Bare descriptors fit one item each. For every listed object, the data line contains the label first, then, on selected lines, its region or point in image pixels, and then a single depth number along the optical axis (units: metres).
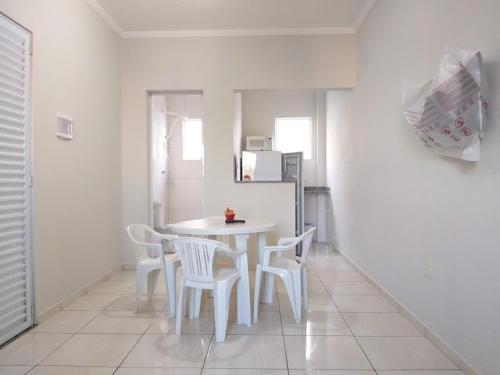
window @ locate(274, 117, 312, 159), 5.94
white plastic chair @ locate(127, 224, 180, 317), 2.52
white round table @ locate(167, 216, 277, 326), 2.38
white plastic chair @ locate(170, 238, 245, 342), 2.09
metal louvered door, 2.09
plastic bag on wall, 1.57
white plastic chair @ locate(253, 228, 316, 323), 2.44
